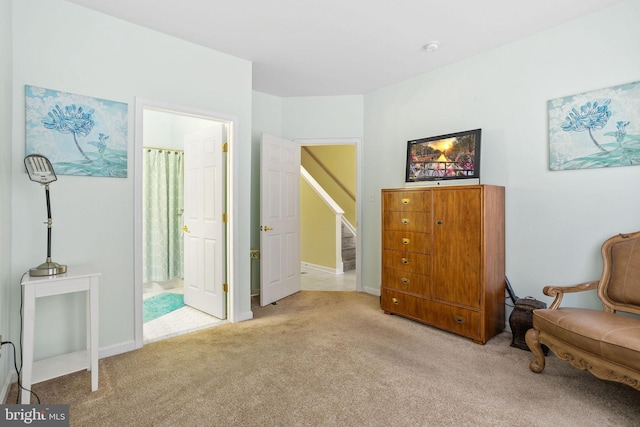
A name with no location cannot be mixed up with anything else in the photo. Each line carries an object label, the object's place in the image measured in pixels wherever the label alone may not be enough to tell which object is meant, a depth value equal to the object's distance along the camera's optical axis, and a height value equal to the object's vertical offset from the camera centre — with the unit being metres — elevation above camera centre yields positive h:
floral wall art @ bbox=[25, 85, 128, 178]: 2.24 +0.59
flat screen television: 3.07 +0.54
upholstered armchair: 1.72 -0.66
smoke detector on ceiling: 3.01 +1.56
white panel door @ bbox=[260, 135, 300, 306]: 3.90 -0.08
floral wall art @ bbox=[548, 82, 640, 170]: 2.39 +0.66
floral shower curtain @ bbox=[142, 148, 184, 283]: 4.52 -0.03
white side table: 1.84 -0.68
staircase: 5.85 -0.68
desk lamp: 1.99 +0.21
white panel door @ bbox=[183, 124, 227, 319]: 3.35 -0.10
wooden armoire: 2.75 -0.41
